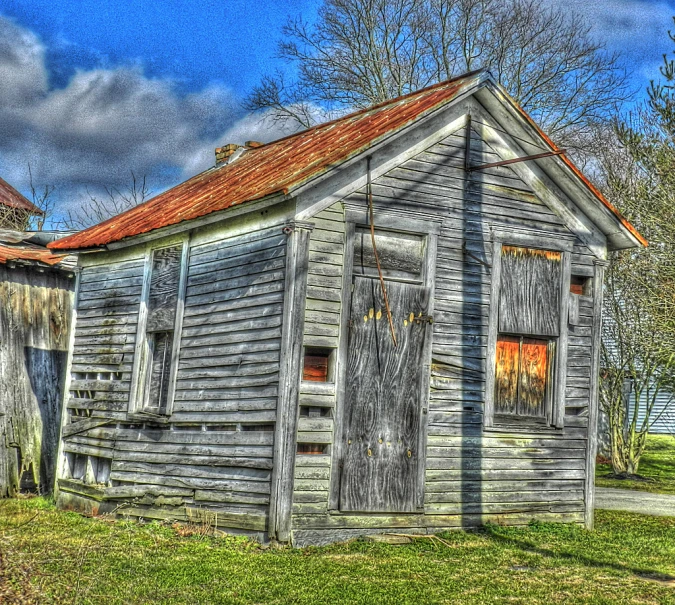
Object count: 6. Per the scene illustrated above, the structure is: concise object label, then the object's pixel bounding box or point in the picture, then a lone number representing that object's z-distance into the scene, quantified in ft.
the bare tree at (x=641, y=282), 65.72
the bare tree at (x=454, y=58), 90.68
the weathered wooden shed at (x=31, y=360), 46.78
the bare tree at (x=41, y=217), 97.91
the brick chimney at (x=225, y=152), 53.16
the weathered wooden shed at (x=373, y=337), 33.71
